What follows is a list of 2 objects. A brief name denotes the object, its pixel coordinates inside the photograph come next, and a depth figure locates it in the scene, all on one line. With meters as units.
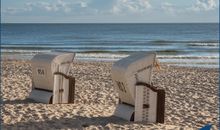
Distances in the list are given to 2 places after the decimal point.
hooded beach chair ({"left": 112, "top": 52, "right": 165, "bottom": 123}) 8.39
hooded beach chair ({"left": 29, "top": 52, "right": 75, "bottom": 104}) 10.16
